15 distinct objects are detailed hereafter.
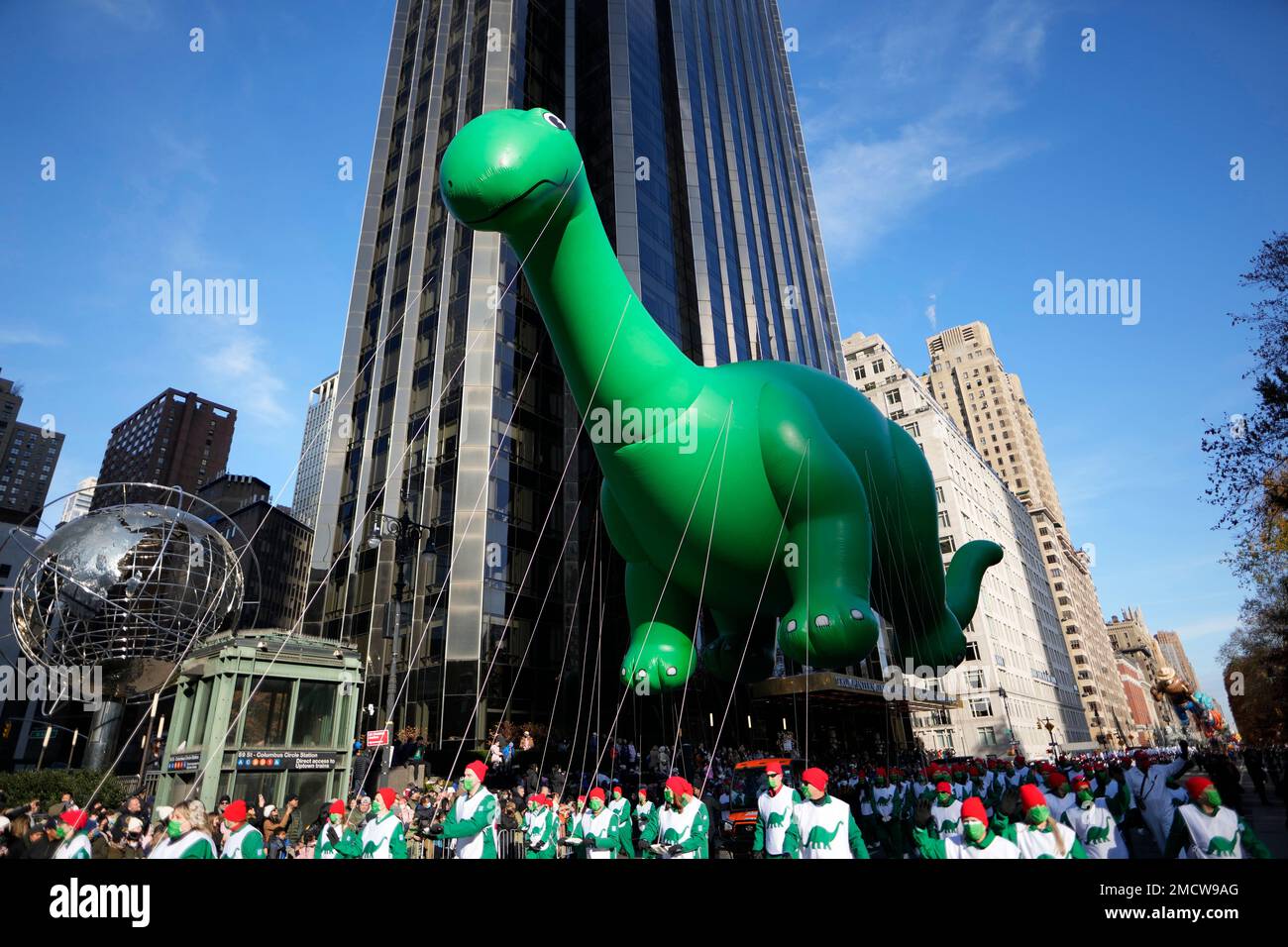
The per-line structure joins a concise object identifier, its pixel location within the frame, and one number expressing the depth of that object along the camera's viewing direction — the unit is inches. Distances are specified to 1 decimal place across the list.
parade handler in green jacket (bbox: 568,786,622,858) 328.2
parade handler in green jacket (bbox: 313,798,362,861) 255.7
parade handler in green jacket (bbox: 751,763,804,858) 243.4
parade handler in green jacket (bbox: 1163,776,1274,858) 181.9
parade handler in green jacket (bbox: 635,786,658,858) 285.7
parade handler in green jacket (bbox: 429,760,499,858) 252.7
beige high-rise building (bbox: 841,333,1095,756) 1932.8
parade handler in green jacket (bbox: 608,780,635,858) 330.3
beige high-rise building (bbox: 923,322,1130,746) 3619.6
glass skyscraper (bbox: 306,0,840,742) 968.9
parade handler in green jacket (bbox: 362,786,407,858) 258.0
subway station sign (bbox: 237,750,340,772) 481.7
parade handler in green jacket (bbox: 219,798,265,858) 231.3
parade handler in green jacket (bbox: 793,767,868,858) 215.3
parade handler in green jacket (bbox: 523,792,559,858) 333.1
